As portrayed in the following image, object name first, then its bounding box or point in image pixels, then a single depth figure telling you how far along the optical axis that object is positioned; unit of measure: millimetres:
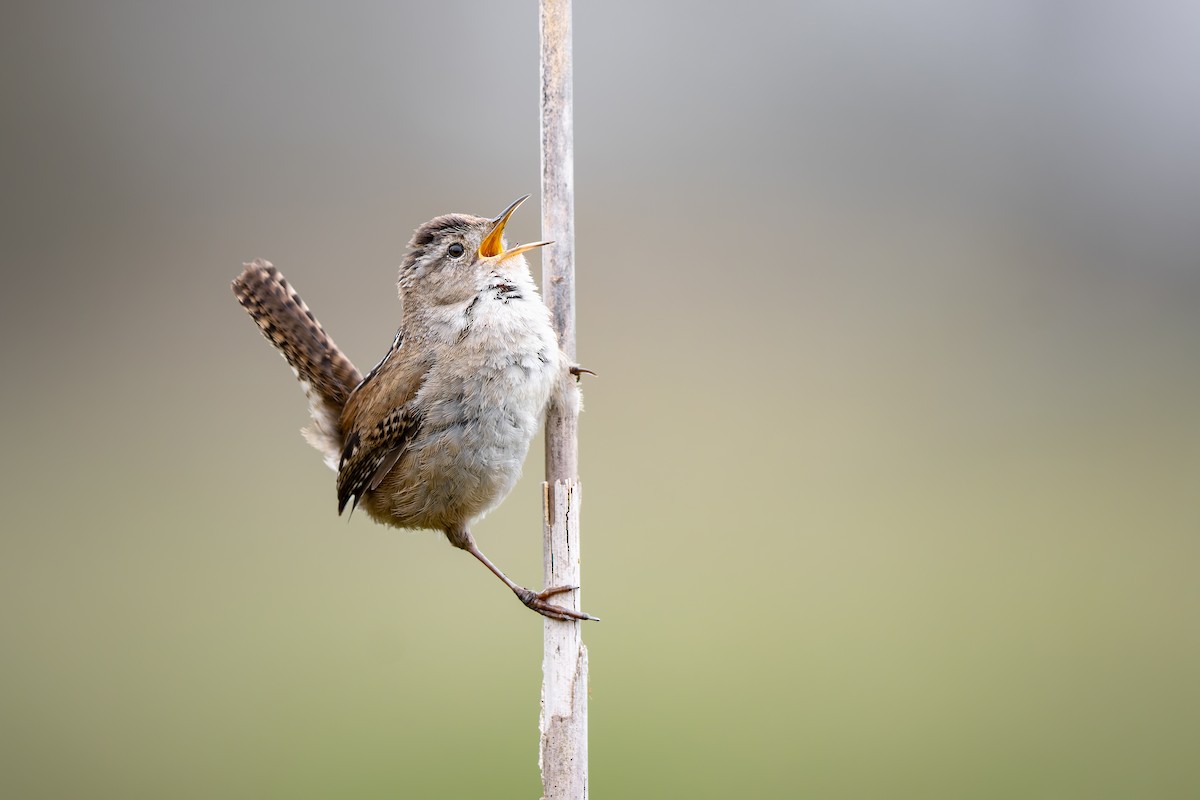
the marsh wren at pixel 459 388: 4382
